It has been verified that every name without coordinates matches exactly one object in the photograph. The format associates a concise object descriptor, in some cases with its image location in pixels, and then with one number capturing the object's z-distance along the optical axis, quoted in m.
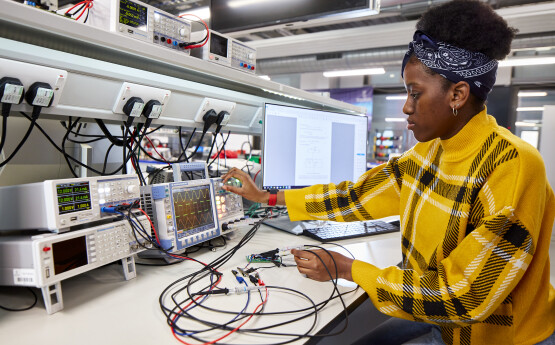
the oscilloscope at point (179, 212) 0.93
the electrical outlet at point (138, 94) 1.05
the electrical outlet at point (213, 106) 1.37
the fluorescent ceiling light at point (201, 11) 4.45
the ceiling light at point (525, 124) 7.09
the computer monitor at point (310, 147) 1.34
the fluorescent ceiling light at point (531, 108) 7.45
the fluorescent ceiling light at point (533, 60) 5.14
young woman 0.67
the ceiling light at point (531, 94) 7.31
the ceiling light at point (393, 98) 8.50
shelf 0.78
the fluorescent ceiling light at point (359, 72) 6.37
